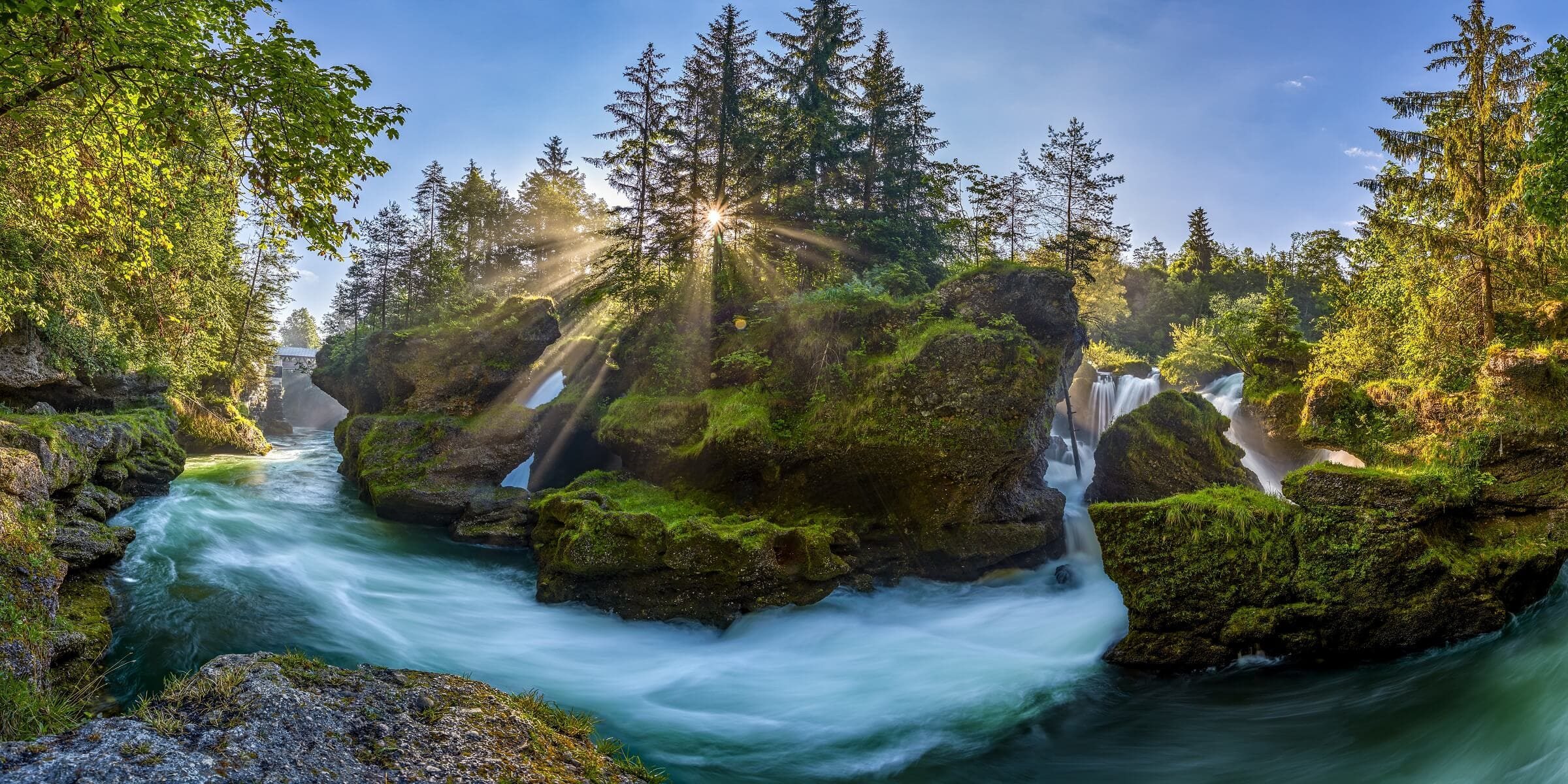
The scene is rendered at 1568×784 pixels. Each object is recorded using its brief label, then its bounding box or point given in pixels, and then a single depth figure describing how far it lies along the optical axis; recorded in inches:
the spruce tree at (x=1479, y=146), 564.4
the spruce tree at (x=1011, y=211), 1005.8
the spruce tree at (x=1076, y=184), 994.1
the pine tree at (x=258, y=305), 1083.9
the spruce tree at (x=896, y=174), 845.2
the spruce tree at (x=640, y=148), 892.6
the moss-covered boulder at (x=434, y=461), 660.7
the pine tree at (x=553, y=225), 1448.1
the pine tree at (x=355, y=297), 1637.6
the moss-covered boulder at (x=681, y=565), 461.4
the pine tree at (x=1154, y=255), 2488.1
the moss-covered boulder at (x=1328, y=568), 333.1
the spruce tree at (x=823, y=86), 865.5
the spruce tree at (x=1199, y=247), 1994.3
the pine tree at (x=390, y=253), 1435.8
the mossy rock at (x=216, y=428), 981.8
